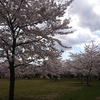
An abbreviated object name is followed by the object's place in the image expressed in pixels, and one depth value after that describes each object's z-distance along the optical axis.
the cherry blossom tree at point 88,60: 19.56
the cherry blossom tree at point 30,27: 6.11
